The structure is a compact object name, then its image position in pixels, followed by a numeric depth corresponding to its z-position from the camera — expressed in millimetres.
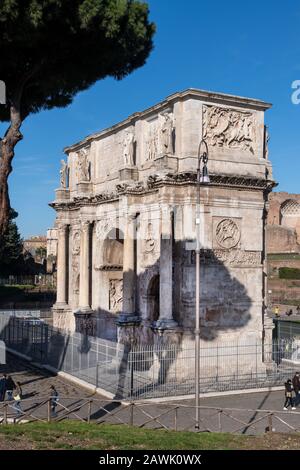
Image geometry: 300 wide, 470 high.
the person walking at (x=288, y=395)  16953
